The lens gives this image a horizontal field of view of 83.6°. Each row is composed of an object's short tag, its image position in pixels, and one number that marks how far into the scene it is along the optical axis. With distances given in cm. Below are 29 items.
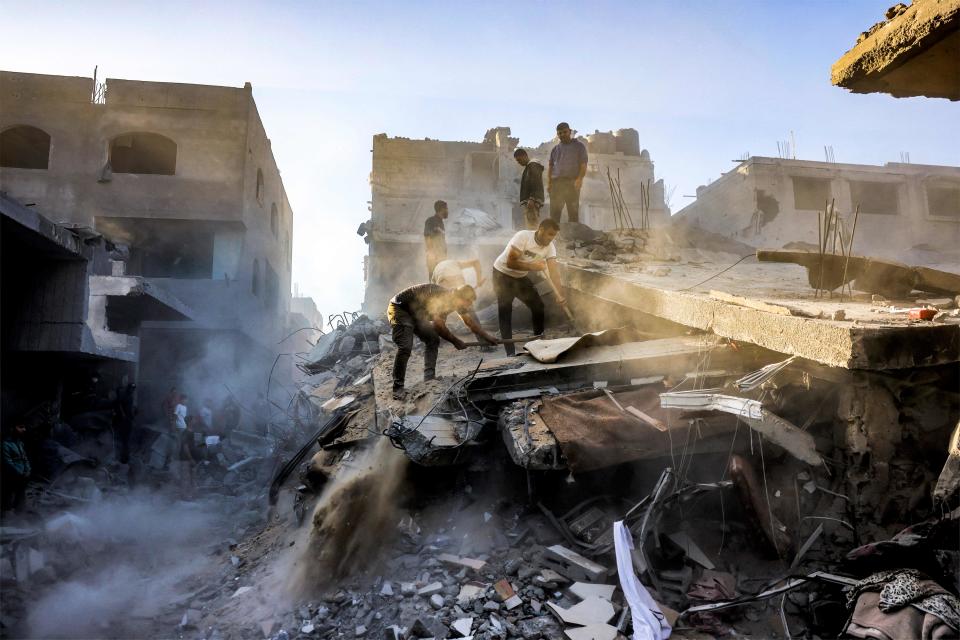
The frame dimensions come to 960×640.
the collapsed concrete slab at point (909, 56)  319
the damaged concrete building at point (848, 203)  1995
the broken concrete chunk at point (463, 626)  369
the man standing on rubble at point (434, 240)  953
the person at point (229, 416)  1277
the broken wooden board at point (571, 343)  575
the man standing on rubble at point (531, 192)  898
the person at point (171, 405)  1115
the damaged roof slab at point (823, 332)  348
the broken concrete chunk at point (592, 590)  391
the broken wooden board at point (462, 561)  444
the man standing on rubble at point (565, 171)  913
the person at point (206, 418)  1162
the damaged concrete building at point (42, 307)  655
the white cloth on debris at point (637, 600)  343
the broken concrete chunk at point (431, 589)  421
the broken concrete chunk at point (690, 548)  414
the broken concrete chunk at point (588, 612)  368
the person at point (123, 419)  1002
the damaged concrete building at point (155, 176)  1523
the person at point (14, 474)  662
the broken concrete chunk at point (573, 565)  415
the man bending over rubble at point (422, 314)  614
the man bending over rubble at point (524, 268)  678
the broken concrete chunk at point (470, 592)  406
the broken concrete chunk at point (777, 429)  397
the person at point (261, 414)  1325
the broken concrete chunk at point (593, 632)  352
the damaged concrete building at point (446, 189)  2192
